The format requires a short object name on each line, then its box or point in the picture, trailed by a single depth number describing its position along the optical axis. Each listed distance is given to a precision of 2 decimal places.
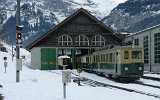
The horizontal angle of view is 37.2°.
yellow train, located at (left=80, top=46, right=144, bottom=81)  16.88
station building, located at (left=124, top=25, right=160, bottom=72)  24.09
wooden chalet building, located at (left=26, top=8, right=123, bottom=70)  32.53
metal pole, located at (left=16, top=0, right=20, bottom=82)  14.80
